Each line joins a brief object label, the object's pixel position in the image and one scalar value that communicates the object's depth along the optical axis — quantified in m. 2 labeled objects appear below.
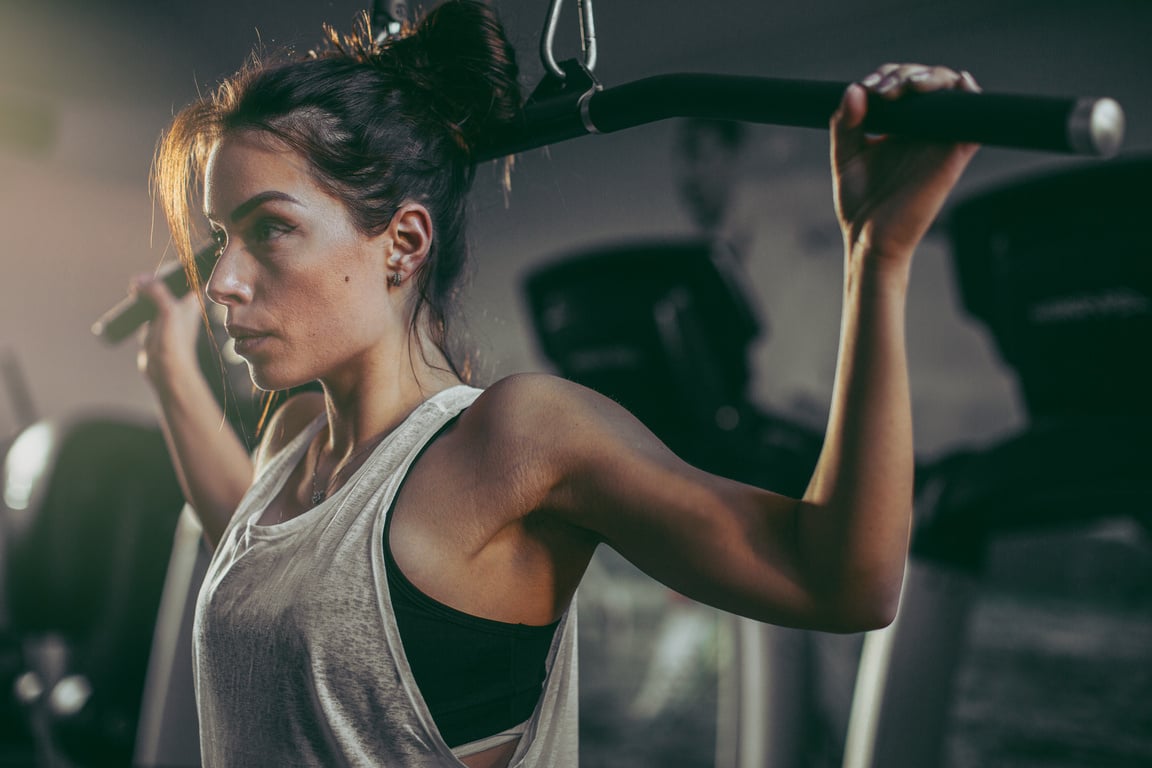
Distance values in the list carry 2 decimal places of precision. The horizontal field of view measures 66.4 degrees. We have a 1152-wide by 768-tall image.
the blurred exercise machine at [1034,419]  1.08
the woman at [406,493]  0.55
